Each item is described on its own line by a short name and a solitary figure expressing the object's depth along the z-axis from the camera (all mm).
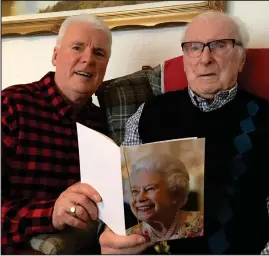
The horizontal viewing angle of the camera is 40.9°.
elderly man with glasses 980
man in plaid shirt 1037
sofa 1189
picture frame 1438
